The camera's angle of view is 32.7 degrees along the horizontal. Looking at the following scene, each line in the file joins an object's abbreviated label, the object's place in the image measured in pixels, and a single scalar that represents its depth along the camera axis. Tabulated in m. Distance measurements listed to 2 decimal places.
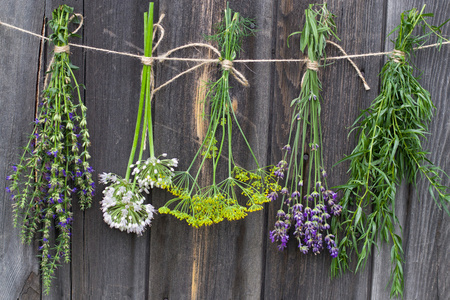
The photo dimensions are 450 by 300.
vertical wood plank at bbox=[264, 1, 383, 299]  1.16
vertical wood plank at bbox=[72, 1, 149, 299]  1.16
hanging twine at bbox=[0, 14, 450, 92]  1.15
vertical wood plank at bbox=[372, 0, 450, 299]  1.16
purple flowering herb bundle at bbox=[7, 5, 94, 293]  1.10
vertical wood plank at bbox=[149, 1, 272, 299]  1.17
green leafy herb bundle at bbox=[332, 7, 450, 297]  1.11
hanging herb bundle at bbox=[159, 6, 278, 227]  1.09
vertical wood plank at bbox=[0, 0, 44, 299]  1.16
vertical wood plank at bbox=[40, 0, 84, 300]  1.16
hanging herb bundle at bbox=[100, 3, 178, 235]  1.10
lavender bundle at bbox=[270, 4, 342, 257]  1.12
